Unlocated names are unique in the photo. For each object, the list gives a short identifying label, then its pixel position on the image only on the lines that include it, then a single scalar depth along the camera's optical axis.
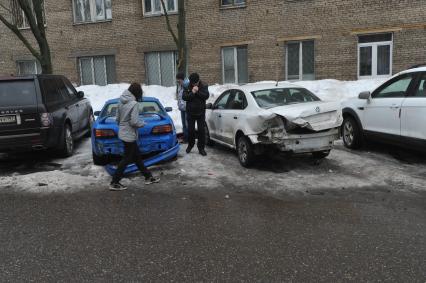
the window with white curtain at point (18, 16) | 20.66
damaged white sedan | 7.15
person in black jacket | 8.73
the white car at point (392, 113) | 7.45
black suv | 7.79
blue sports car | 7.73
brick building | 15.80
